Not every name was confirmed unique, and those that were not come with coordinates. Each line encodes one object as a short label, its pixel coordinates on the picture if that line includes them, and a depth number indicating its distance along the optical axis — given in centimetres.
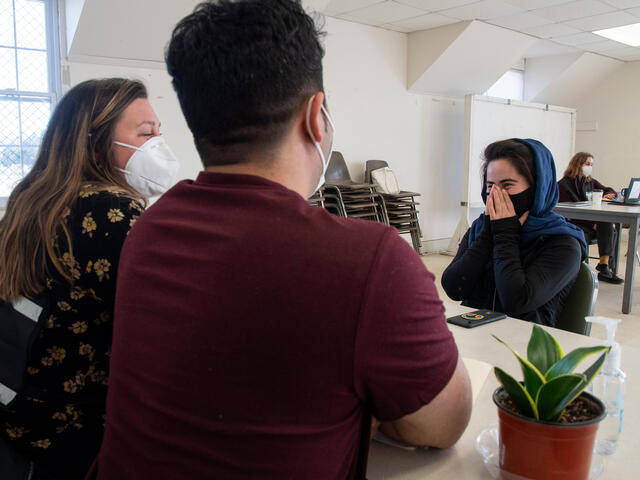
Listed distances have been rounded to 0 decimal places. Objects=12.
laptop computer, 468
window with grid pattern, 362
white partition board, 573
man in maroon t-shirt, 58
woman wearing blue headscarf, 171
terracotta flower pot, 68
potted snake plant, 68
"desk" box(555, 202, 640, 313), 385
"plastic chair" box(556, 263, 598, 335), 171
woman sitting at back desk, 486
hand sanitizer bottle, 84
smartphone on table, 146
